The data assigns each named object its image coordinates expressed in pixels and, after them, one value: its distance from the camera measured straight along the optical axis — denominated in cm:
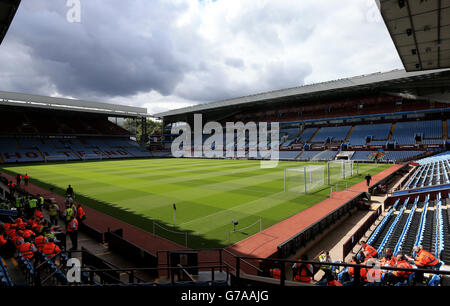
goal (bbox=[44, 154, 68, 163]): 5522
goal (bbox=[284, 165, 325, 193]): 2059
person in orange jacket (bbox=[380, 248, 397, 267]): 616
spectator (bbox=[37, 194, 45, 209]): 1374
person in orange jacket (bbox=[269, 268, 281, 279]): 720
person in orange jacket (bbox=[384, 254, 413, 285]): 570
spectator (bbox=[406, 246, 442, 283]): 577
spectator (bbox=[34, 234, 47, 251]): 766
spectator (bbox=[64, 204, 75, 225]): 1084
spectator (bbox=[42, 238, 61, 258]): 726
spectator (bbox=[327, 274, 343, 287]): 544
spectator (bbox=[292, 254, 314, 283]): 647
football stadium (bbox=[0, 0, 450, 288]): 723
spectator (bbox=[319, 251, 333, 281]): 715
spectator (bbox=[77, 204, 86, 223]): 1172
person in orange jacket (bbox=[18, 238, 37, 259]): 721
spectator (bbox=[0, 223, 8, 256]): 798
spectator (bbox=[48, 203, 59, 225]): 1223
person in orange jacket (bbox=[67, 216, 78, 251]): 971
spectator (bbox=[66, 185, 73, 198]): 1713
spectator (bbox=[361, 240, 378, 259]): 698
